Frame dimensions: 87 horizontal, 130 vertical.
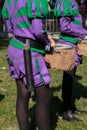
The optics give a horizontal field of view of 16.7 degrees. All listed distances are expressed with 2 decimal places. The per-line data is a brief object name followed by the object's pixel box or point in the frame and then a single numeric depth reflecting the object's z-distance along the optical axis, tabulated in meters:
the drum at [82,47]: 3.50
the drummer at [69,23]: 3.50
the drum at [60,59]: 2.96
